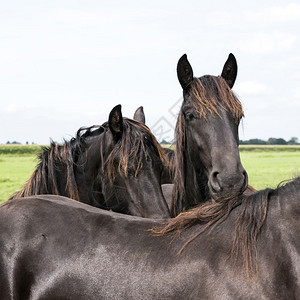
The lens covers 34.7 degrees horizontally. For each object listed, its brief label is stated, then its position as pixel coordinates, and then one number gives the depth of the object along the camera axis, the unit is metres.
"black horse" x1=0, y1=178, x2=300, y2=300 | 2.95
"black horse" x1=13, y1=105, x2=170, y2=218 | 4.87
